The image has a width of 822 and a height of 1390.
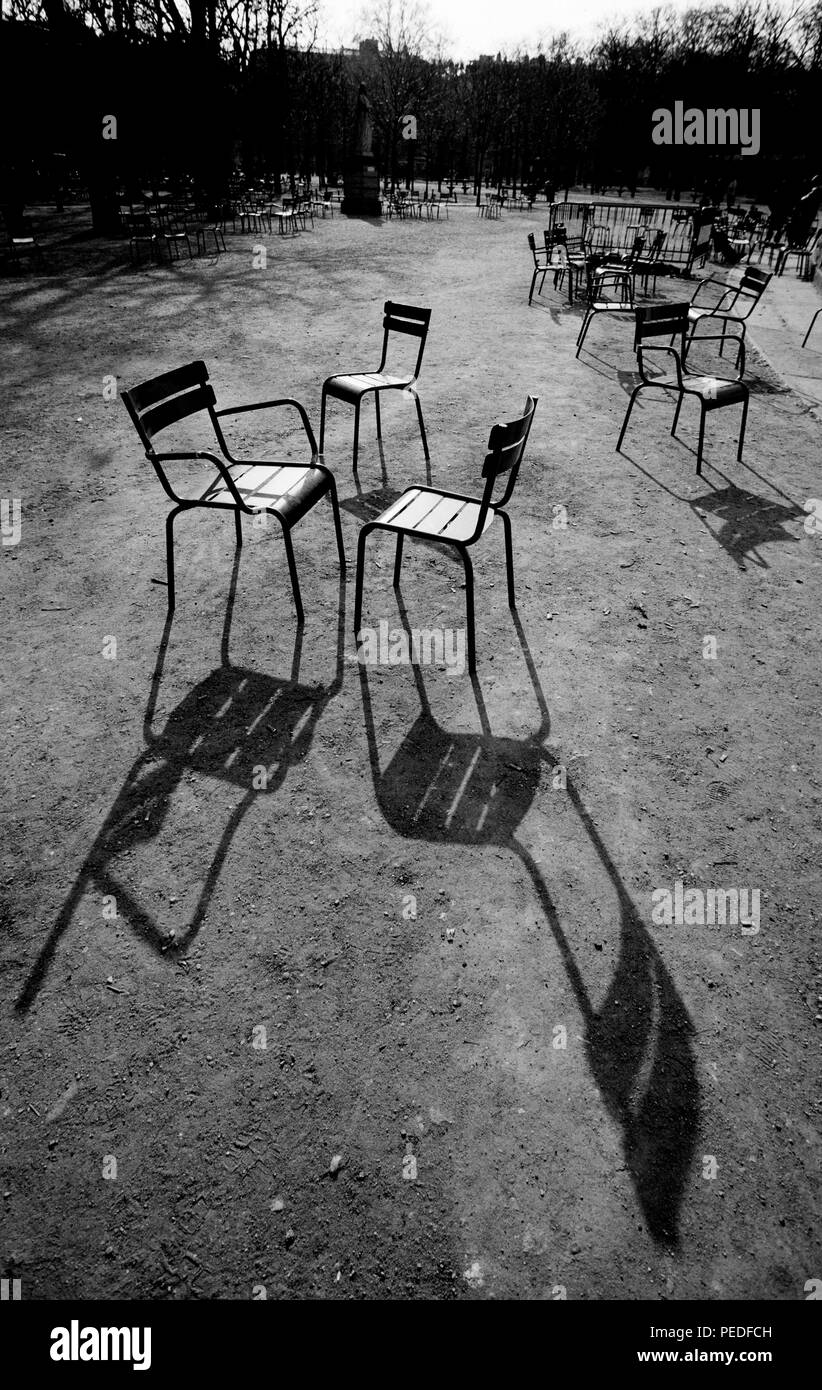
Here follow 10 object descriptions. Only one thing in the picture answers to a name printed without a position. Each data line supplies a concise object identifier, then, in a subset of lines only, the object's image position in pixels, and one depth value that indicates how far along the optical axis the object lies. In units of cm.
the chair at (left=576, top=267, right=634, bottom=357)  828
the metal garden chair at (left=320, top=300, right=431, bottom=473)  512
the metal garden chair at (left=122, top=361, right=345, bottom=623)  356
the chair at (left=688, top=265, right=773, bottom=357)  670
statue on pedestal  2562
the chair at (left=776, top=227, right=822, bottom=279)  1520
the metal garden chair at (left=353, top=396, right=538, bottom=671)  318
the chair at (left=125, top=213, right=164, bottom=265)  1425
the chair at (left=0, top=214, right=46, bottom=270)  1318
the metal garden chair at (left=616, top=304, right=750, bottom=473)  531
